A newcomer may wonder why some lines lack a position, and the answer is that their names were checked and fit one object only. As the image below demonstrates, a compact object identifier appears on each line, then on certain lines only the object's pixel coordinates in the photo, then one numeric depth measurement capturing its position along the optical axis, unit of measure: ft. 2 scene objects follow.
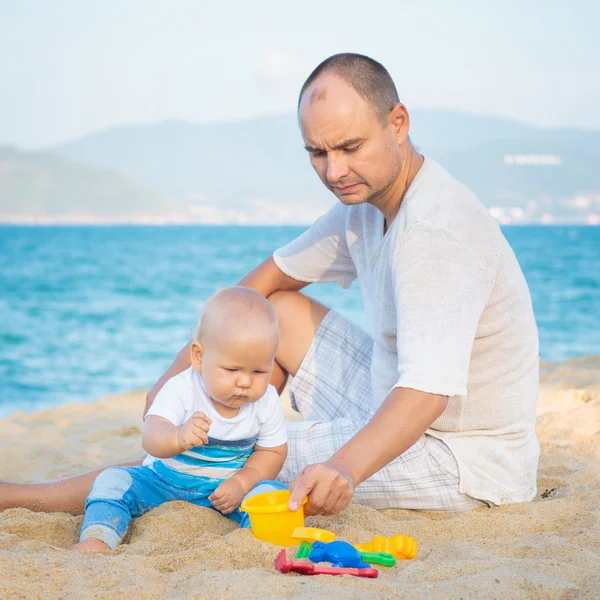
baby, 8.26
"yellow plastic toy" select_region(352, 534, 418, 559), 7.23
